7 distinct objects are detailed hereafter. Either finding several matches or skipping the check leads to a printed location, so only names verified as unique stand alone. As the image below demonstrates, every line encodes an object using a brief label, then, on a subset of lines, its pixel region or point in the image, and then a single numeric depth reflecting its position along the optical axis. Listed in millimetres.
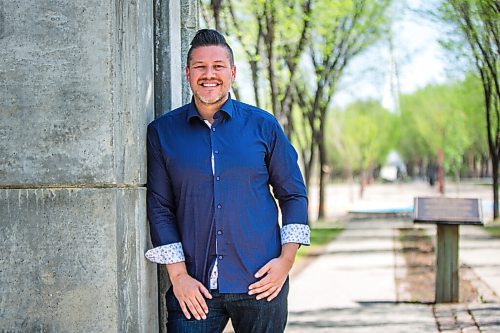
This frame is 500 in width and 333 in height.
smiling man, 3340
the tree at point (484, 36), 11115
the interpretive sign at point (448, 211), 9414
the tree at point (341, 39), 21531
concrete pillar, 3359
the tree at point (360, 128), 57666
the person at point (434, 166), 75275
